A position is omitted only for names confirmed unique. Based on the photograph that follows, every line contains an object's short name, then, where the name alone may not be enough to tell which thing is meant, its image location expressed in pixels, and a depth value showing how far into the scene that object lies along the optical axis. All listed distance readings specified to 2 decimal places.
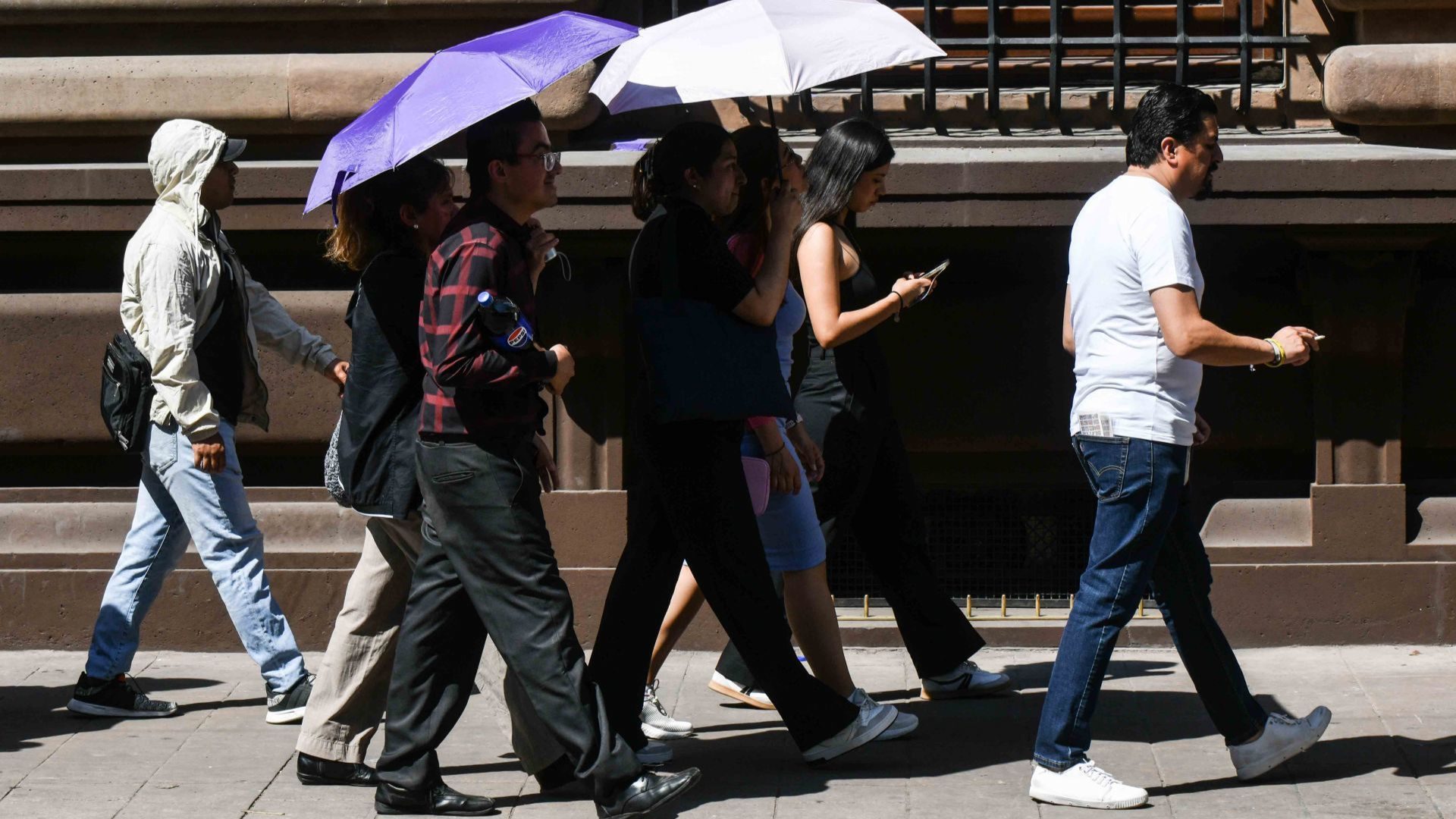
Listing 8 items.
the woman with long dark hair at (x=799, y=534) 10.45
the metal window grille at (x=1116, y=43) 13.69
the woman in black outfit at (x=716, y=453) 9.80
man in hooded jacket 11.54
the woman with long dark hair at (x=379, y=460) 10.02
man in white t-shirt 9.38
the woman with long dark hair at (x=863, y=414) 11.20
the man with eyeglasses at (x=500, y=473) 9.26
